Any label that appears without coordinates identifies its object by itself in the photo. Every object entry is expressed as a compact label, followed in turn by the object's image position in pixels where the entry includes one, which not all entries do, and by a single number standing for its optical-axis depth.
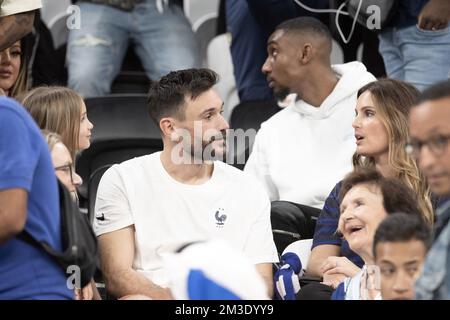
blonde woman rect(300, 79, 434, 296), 9.83
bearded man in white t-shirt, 9.56
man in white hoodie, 11.50
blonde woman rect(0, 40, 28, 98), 11.13
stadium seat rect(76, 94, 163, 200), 11.42
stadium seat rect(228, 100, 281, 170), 12.36
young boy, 7.63
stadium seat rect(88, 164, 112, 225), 10.63
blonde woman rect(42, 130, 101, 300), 8.66
